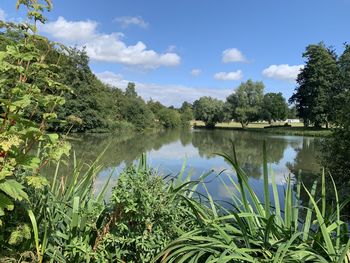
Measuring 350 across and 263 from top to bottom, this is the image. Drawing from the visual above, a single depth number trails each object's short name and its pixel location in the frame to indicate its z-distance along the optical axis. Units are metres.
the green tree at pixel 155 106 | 75.00
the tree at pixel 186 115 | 83.31
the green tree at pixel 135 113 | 54.09
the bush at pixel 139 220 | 1.96
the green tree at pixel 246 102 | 62.47
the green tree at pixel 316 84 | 44.62
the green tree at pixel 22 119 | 1.60
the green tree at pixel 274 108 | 63.19
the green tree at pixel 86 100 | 35.34
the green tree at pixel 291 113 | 74.45
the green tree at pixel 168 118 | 72.06
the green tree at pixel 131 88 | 84.03
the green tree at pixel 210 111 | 71.69
